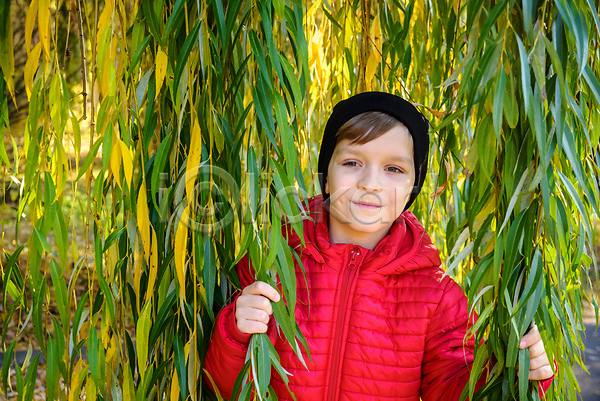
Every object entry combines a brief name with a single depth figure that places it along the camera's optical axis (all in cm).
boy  92
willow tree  67
